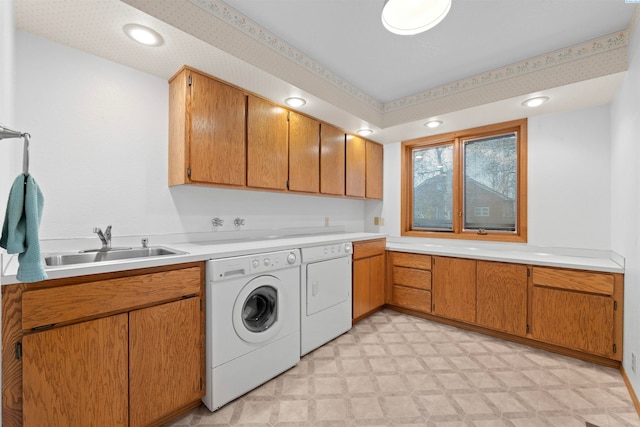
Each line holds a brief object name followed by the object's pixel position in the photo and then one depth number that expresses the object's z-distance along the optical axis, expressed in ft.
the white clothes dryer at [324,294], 7.37
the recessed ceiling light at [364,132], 10.78
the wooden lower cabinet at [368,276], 9.36
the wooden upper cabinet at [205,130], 6.36
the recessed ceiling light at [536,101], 7.68
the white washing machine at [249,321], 5.40
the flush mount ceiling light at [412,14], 4.35
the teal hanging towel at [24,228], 2.97
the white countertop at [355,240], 4.11
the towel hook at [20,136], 2.74
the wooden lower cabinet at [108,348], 3.67
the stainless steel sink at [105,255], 5.31
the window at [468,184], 9.65
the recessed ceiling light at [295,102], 7.97
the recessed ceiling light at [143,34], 5.00
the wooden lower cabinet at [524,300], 6.77
